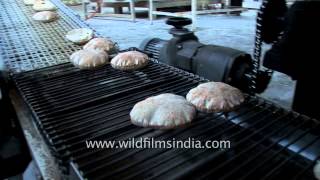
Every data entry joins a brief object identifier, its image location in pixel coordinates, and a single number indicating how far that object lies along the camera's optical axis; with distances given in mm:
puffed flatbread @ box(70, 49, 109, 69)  1360
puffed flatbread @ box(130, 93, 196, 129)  901
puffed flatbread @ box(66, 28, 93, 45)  1704
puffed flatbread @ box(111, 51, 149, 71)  1339
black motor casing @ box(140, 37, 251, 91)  1253
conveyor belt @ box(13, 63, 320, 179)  722
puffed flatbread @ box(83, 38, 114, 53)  1572
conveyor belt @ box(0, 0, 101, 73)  1453
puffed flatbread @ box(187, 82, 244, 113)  958
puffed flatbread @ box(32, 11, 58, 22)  2063
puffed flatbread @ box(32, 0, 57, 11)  2346
